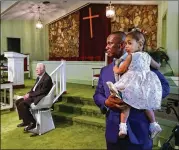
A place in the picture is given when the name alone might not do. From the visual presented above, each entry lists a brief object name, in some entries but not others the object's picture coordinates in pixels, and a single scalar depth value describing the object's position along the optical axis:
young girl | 0.85
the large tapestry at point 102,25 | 4.41
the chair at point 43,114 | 2.49
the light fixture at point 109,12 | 4.01
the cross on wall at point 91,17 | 4.78
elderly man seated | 2.31
